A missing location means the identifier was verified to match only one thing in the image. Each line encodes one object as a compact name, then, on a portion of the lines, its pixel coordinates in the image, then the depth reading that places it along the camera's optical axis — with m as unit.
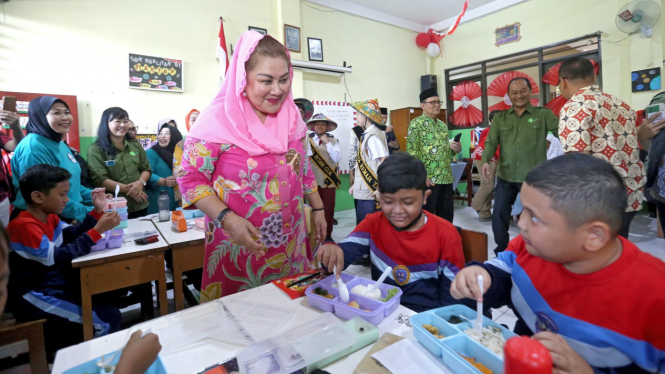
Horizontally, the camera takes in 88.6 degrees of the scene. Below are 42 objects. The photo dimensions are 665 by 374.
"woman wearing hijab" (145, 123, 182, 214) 3.25
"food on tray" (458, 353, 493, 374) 0.67
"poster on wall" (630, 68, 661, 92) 4.71
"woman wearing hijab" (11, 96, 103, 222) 2.17
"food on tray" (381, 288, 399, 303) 1.00
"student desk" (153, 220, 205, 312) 1.93
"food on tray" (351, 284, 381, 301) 1.00
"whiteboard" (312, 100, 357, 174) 5.78
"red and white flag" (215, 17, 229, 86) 4.46
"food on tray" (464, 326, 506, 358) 0.72
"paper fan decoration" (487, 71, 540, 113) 6.06
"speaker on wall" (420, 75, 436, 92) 7.06
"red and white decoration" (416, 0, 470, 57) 6.82
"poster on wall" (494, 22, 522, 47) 6.09
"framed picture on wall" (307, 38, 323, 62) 5.49
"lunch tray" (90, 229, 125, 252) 1.79
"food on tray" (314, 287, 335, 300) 1.03
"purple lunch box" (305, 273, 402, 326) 0.91
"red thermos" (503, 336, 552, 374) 0.41
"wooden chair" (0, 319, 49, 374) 1.39
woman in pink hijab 1.21
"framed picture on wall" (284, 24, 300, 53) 5.08
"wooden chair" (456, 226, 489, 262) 1.26
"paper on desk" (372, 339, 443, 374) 0.71
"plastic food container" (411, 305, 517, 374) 0.68
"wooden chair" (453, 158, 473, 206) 5.85
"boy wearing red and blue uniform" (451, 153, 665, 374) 0.68
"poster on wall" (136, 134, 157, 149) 4.08
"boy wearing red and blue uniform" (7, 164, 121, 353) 1.57
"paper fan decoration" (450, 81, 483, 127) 6.79
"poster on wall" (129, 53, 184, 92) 4.03
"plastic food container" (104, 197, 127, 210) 2.22
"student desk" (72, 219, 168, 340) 1.67
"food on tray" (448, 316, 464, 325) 0.84
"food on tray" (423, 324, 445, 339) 0.79
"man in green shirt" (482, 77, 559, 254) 2.87
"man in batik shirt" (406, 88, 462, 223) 3.39
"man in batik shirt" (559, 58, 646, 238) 1.99
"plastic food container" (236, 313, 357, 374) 0.70
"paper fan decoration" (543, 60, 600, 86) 5.50
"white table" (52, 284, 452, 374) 0.74
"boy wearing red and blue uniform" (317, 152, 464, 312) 1.26
